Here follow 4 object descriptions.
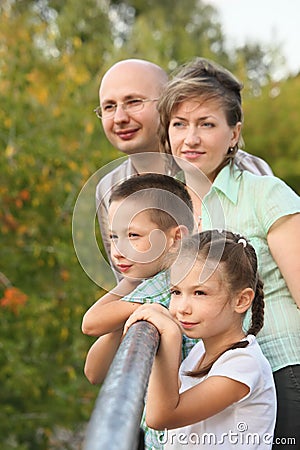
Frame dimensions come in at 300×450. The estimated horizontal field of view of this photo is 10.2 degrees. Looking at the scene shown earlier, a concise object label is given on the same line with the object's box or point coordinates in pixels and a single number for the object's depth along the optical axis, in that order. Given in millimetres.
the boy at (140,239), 3037
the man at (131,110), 3653
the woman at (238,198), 3178
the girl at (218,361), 2930
